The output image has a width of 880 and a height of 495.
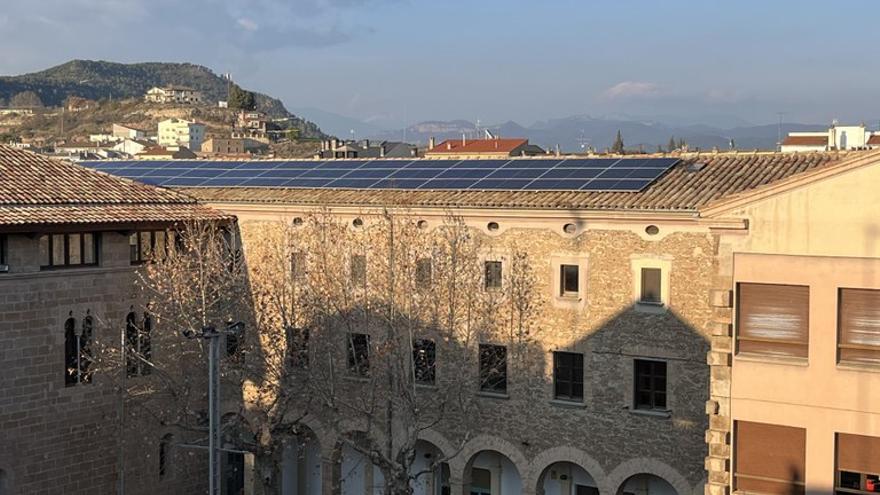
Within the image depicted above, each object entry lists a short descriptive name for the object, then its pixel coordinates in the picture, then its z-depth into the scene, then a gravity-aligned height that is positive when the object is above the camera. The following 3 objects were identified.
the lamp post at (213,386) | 23.06 -3.37
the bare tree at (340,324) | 28.77 -2.68
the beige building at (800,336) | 20.41 -2.04
